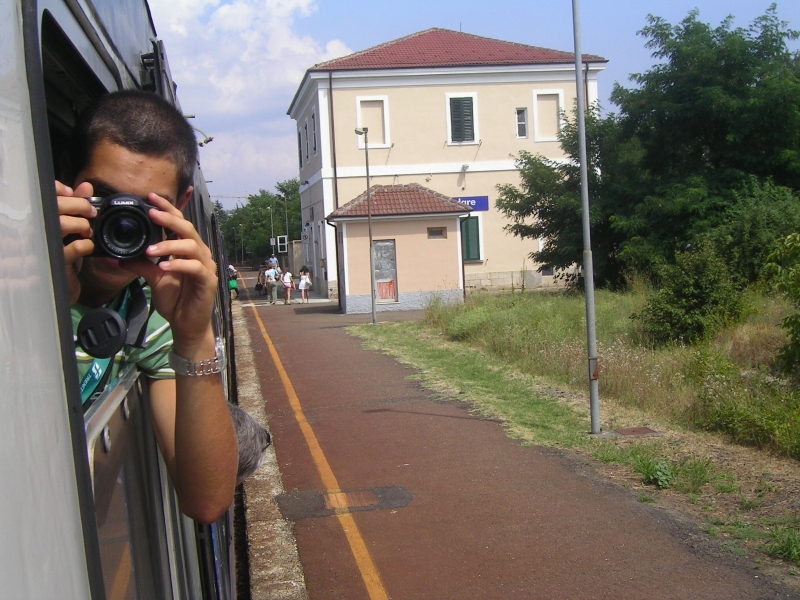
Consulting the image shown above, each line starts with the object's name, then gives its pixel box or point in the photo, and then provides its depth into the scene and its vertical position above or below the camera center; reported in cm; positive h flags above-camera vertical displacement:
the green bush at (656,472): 691 -203
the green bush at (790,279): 807 -59
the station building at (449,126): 3341 +465
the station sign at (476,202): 3438 +151
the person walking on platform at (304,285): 3319 -137
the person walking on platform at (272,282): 3334 -119
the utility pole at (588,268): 852 -37
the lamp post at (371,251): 2455 -17
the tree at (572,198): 2452 +106
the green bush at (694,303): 1318 -123
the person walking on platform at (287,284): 3244 -130
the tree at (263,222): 7594 +290
